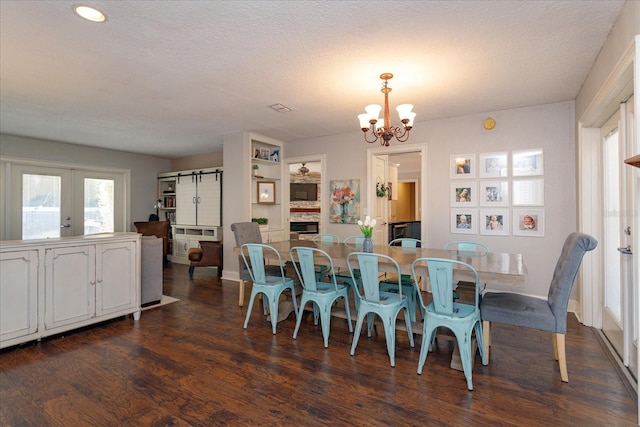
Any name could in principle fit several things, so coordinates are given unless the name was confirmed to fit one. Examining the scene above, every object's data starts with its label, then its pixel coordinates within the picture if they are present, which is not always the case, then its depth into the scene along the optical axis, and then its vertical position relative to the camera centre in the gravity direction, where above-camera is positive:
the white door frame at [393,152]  4.62 +0.69
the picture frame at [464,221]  4.32 -0.08
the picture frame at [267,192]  5.70 +0.42
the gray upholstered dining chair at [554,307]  2.09 -0.66
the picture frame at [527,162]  3.91 +0.65
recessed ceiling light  2.02 +1.31
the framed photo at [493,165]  4.11 +0.65
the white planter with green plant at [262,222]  5.66 -0.12
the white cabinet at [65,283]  2.63 -0.62
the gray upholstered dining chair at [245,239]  3.87 -0.31
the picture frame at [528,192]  3.91 +0.28
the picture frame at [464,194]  4.30 +0.28
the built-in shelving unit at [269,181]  5.66 +0.63
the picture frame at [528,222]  3.92 -0.09
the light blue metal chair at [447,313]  2.14 -0.70
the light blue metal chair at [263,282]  3.07 -0.66
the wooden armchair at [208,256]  5.72 -0.73
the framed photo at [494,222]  4.12 -0.09
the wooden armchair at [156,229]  6.98 -0.29
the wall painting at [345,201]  5.27 +0.24
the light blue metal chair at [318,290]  2.80 -0.69
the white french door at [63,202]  5.72 +0.28
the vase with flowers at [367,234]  3.01 -0.18
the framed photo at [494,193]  4.11 +0.29
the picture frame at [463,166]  4.30 +0.67
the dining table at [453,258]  2.18 -0.37
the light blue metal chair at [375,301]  2.45 -0.69
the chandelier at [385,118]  2.91 +0.92
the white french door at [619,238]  2.32 -0.20
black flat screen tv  8.85 +0.65
